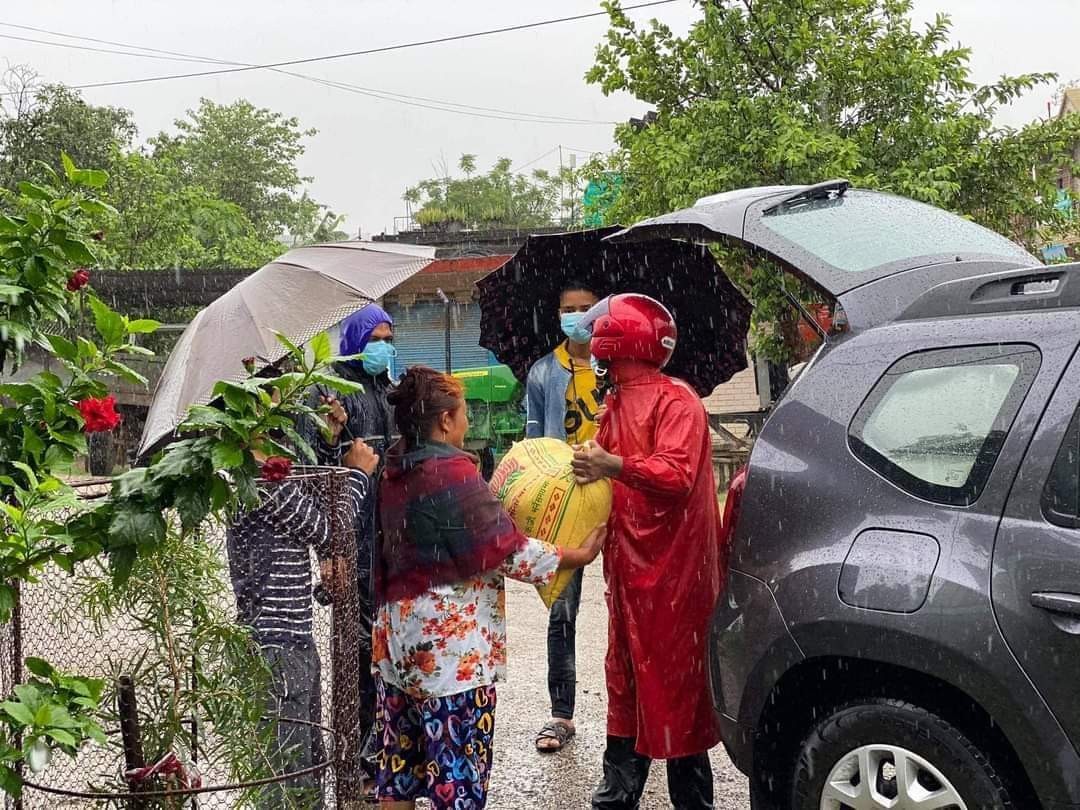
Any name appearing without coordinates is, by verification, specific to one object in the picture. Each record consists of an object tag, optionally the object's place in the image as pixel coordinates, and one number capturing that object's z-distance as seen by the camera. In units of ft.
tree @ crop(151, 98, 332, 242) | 146.72
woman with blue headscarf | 15.72
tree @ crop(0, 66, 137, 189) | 83.30
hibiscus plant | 8.18
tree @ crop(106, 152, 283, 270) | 81.20
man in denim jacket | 17.47
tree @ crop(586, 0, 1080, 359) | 35.53
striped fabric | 12.76
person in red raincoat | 13.16
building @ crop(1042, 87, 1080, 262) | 38.97
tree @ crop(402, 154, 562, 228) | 170.40
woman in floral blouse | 12.27
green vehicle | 58.29
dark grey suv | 9.81
